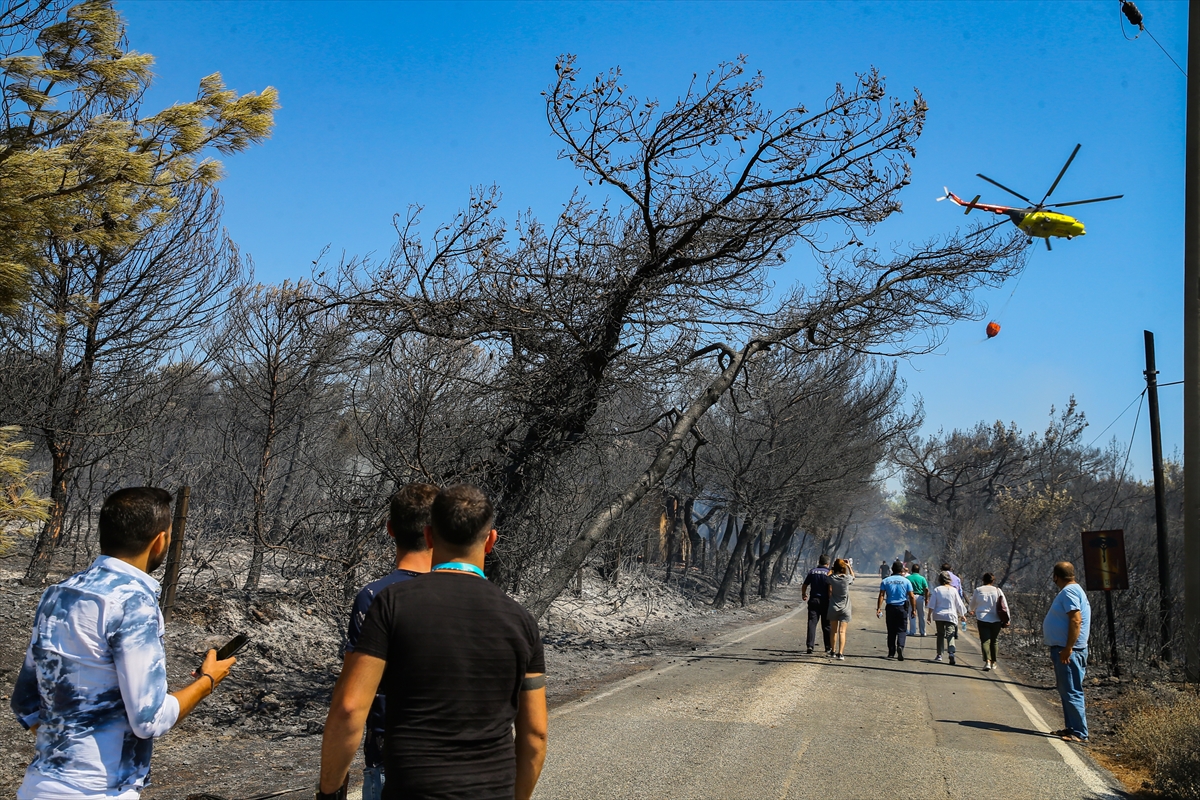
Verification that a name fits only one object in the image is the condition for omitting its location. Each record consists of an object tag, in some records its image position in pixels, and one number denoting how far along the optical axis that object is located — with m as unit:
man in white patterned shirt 2.57
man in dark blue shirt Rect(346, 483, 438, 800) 3.41
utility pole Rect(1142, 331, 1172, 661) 14.21
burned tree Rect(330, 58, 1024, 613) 8.55
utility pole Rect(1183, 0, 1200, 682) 12.02
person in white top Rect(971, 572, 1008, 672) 15.17
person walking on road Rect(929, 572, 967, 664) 15.28
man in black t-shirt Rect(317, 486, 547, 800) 2.53
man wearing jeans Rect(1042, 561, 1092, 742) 8.59
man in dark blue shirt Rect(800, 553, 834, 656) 15.86
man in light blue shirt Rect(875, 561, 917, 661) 15.59
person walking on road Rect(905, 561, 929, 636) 18.11
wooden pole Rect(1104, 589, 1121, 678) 13.62
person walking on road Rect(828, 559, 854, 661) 15.20
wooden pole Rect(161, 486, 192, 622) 10.33
